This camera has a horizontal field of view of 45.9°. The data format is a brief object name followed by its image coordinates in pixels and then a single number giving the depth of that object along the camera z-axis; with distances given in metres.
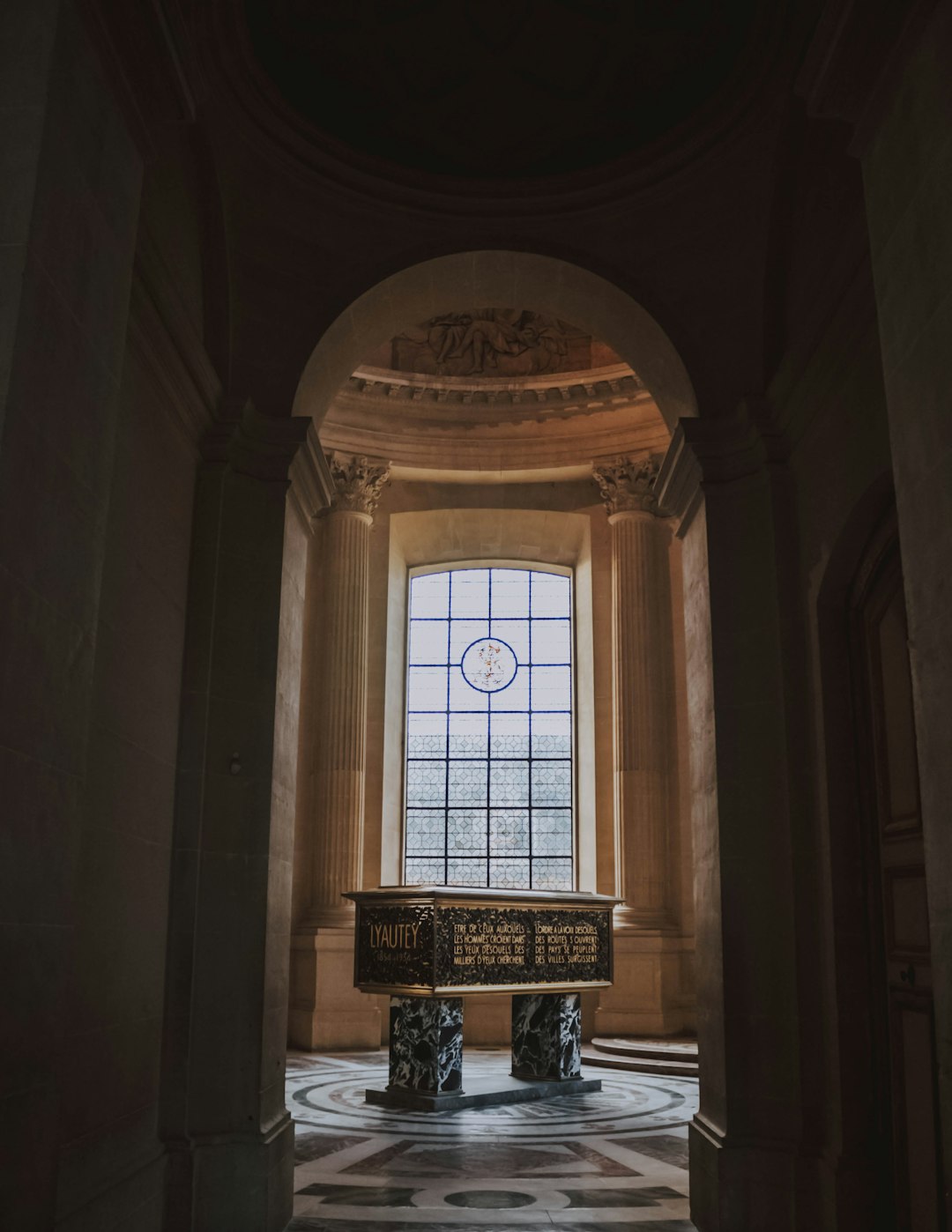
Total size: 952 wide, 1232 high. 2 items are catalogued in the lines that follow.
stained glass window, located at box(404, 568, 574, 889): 17.08
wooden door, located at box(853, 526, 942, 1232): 5.26
